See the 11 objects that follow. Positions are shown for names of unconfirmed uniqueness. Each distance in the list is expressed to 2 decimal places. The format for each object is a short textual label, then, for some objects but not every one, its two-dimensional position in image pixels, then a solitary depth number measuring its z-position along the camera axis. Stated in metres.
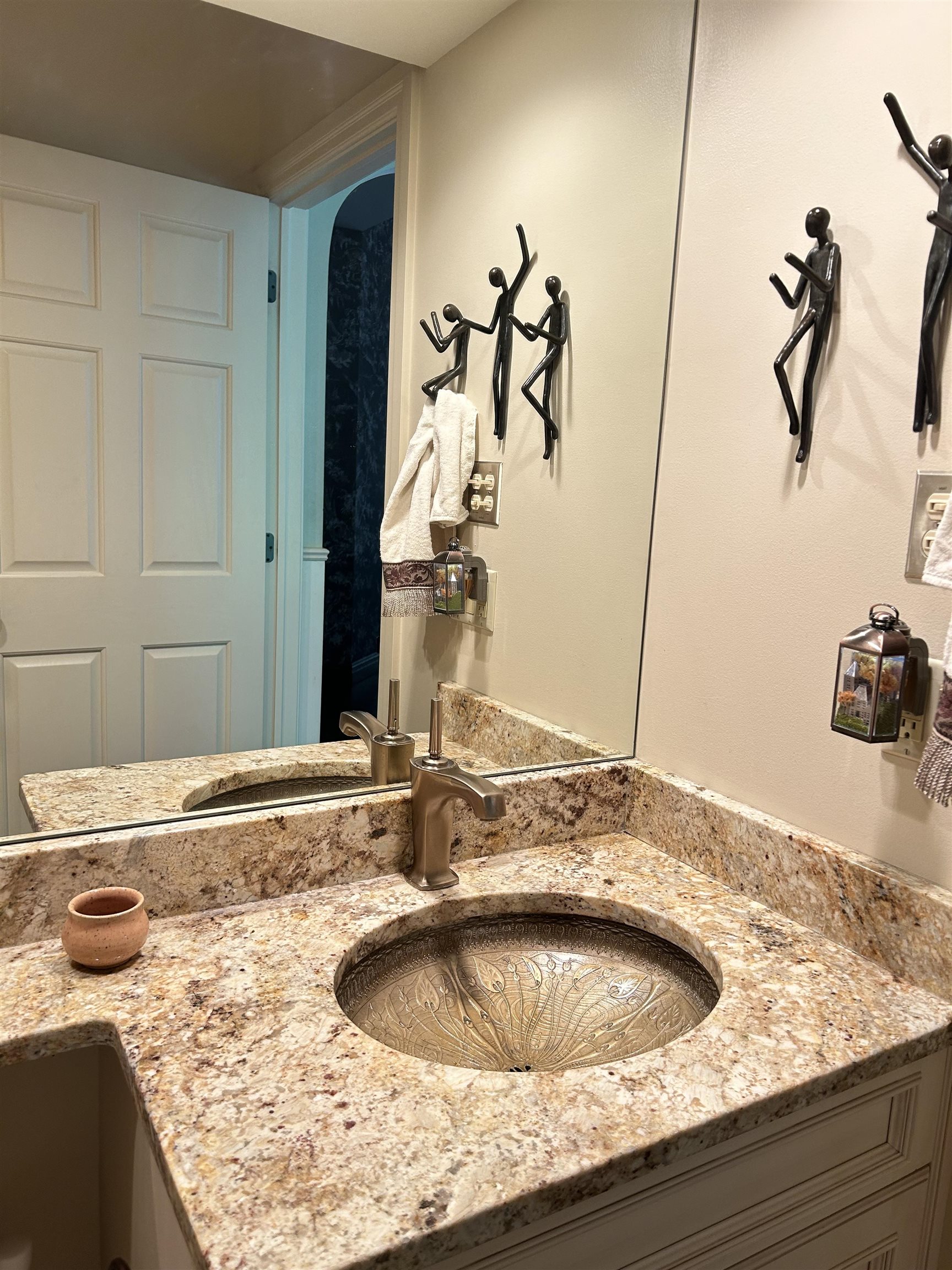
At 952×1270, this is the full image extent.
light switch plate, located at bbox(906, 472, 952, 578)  1.03
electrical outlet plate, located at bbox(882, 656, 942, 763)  1.04
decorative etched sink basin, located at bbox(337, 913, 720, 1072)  1.03
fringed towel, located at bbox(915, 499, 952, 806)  0.93
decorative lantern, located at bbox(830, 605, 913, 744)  1.03
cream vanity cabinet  0.80
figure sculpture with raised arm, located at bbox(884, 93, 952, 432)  0.98
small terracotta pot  0.95
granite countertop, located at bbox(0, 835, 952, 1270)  0.69
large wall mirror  0.99
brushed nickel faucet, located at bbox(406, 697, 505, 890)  1.20
